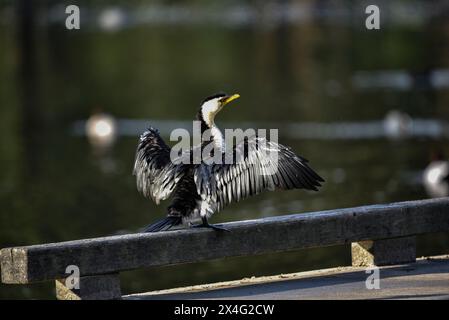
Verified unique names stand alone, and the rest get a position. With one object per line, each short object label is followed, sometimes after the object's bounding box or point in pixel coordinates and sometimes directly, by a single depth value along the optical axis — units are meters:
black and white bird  10.41
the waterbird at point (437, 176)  27.17
